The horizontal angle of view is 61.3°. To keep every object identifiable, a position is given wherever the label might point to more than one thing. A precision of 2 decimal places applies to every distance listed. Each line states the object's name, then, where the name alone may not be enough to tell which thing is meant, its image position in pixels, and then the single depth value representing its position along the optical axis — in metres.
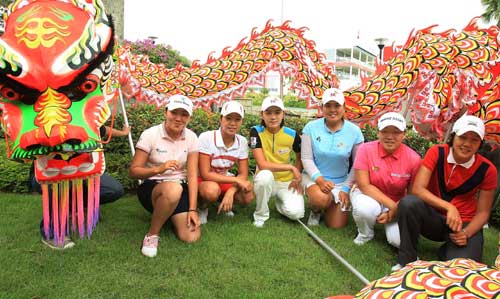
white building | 42.09
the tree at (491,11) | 15.88
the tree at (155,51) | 8.08
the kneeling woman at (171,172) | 3.16
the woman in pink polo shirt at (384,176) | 3.25
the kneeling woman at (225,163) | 3.59
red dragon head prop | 2.44
